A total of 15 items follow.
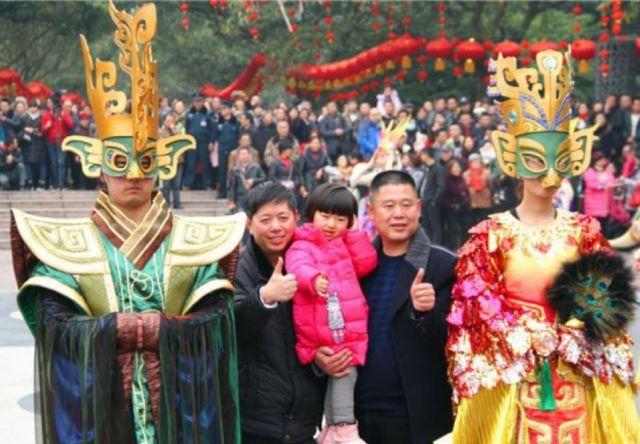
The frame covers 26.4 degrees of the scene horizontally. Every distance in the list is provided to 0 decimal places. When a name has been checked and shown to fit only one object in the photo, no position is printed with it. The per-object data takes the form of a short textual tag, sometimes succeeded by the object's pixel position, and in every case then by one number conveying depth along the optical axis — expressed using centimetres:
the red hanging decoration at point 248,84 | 2894
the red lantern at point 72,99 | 2197
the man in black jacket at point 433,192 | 1772
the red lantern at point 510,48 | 2258
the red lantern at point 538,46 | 2112
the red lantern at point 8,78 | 2705
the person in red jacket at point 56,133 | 2073
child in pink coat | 540
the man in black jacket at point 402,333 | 552
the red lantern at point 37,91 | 2744
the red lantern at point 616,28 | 2126
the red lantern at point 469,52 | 2386
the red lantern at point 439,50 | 2422
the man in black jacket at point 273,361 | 540
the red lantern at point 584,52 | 2222
